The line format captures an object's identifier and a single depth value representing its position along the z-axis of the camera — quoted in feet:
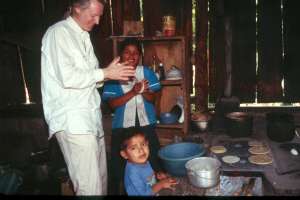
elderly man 11.62
